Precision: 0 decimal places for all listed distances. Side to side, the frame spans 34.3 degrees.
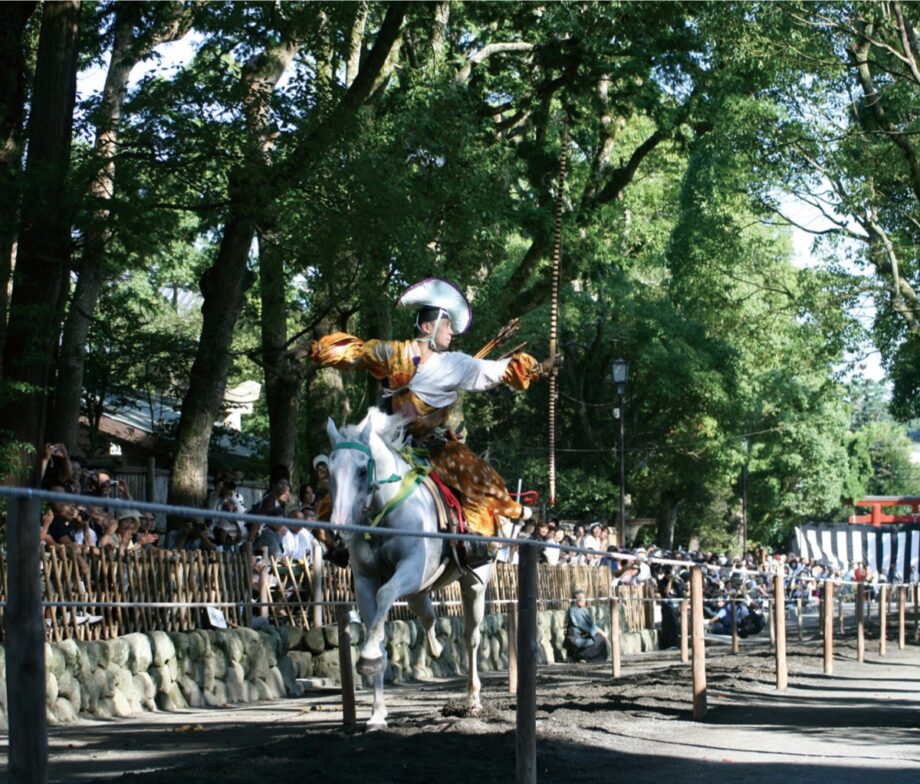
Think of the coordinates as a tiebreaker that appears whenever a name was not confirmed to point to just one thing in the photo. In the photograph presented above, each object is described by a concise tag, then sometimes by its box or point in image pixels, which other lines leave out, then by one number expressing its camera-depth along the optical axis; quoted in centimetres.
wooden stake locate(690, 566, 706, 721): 1252
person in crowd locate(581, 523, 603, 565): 2660
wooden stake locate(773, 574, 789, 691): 1620
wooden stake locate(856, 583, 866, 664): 2269
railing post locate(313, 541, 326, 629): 1736
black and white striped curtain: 4225
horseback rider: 1116
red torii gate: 5847
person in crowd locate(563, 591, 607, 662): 2431
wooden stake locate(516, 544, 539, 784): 728
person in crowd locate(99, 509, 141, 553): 1438
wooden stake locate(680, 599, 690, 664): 2336
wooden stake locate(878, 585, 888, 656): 2550
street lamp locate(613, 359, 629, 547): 3291
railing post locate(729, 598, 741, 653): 2484
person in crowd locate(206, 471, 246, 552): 1728
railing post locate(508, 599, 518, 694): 1391
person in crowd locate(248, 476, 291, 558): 1750
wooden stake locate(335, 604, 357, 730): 1118
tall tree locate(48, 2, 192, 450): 1773
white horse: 1009
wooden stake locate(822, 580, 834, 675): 1941
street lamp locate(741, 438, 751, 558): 5884
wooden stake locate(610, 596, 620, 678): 1981
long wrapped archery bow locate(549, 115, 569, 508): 2869
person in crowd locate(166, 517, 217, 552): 1678
